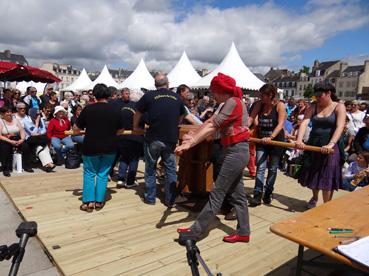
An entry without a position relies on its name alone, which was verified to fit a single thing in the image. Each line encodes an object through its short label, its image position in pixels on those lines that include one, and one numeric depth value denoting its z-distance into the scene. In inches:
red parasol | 388.8
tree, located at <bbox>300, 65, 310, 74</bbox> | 3629.9
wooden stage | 117.9
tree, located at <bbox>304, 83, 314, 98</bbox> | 2723.9
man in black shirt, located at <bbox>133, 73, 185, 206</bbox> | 170.6
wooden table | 75.0
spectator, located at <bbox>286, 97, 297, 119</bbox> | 574.5
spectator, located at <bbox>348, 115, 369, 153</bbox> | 266.2
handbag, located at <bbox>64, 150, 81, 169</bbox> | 280.7
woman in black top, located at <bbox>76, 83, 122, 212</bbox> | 167.2
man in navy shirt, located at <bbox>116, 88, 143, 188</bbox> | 216.5
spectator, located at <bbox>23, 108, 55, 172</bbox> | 268.2
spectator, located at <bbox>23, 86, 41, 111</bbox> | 386.3
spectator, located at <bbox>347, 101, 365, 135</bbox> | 345.5
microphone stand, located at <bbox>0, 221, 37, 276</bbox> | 57.6
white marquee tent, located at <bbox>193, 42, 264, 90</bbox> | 533.6
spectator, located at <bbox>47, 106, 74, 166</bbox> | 284.5
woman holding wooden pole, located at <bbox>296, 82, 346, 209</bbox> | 160.2
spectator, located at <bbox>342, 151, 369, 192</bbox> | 227.9
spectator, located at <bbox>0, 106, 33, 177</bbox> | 254.5
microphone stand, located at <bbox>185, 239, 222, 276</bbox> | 61.0
